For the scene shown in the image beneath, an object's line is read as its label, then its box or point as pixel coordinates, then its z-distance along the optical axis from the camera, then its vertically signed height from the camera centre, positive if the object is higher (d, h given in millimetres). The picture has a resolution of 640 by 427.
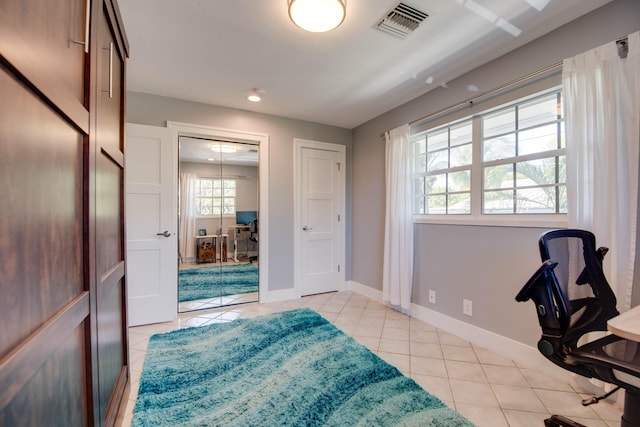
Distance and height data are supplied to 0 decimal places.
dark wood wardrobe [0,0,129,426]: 548 +3
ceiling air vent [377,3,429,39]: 1756 +1284
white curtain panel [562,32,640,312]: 1572 +380
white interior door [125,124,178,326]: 2811 -109
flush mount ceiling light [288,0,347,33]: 1560 +1165
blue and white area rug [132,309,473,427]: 1544 -1120
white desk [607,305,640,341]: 937 -399
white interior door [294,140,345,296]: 3795 -45
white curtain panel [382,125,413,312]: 3018 -115
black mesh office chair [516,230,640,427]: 1130 -479
